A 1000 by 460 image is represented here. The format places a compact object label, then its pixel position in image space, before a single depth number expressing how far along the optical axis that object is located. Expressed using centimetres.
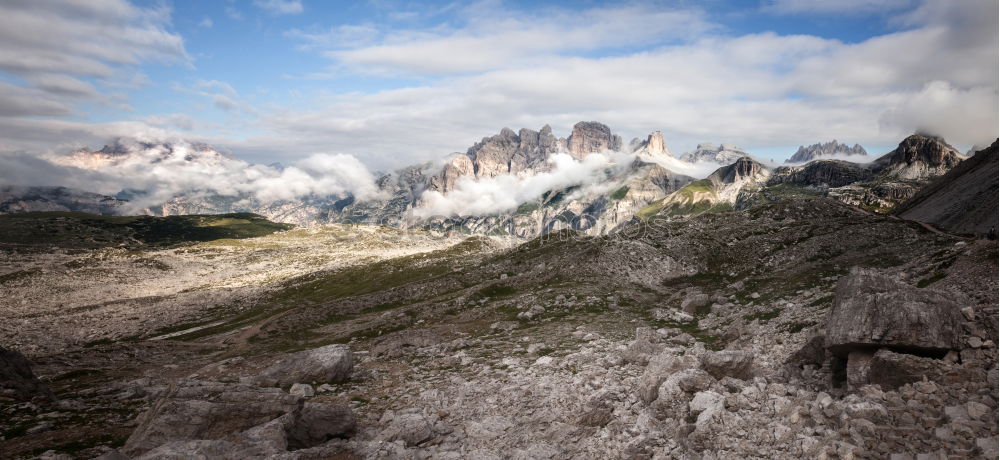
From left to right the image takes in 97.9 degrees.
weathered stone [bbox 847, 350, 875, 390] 1588
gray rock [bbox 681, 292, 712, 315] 4644
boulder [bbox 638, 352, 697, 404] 1992
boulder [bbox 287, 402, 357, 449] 1925
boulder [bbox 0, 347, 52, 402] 2516
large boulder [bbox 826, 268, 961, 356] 1541
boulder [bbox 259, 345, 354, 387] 3058
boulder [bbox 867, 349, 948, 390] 1396
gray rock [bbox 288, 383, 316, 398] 2821
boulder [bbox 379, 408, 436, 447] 2041
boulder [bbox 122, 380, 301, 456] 1681
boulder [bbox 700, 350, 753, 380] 2030
